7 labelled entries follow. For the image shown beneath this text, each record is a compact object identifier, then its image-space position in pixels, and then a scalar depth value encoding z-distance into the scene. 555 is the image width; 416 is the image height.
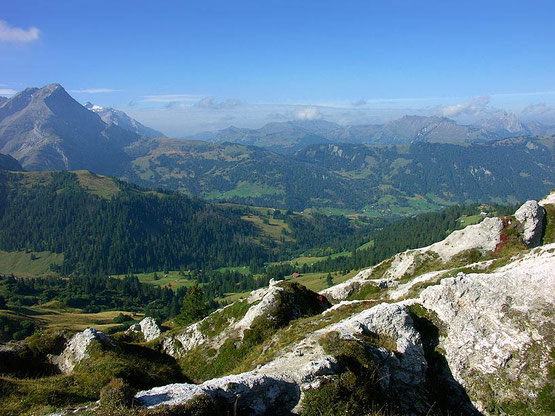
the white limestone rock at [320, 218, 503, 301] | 69.12
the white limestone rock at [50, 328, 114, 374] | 37.64
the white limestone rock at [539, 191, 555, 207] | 71.42
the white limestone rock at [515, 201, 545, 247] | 64.00
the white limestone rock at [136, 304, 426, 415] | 21.72
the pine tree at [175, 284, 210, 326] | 70.56
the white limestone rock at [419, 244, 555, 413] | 27.20
